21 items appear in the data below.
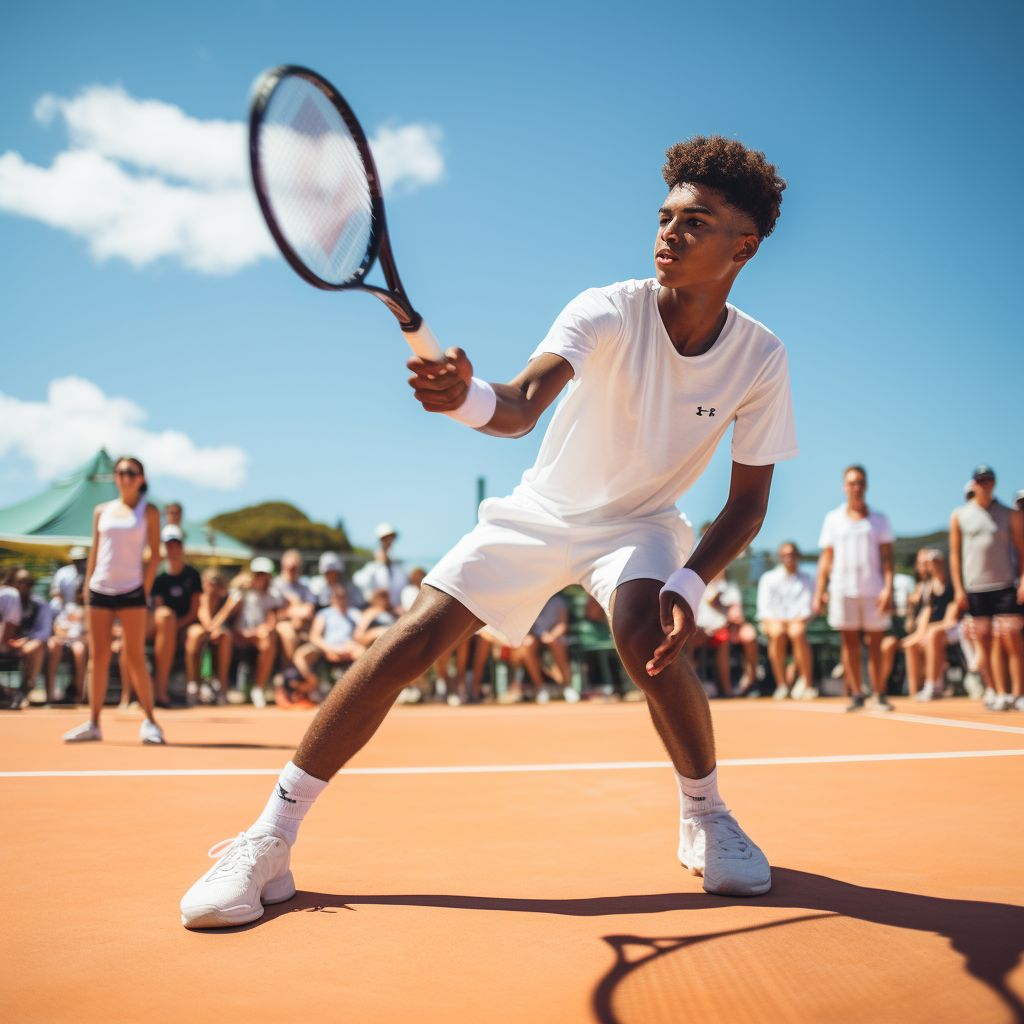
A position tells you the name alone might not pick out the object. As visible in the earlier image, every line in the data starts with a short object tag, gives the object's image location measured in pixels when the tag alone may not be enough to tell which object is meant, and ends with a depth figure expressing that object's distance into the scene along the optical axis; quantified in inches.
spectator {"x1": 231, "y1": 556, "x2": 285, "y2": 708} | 378.6
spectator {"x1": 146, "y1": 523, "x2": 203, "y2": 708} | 347.9
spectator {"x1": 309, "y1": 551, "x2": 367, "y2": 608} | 396.2
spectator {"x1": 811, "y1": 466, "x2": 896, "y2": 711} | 305.0
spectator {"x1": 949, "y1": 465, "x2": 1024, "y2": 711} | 298.0
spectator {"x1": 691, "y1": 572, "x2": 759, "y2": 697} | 410.0
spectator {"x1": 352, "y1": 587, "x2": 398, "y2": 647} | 386.0
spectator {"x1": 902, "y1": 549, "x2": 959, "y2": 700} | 366.9
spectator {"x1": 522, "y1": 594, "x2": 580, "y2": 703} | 394.0
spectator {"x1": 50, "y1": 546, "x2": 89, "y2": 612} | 383.6
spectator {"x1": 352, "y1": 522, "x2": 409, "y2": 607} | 409.4
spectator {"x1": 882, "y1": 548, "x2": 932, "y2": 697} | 379.6
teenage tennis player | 95.5
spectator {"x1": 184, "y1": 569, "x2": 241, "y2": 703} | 373.4
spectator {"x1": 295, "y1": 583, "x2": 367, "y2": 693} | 377.7
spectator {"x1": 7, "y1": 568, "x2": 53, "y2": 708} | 362.3
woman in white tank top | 227.3
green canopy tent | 477.4
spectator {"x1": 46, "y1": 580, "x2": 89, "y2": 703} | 361.7
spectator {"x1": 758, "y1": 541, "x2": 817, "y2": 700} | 389.7
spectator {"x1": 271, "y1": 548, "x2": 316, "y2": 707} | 373.1
